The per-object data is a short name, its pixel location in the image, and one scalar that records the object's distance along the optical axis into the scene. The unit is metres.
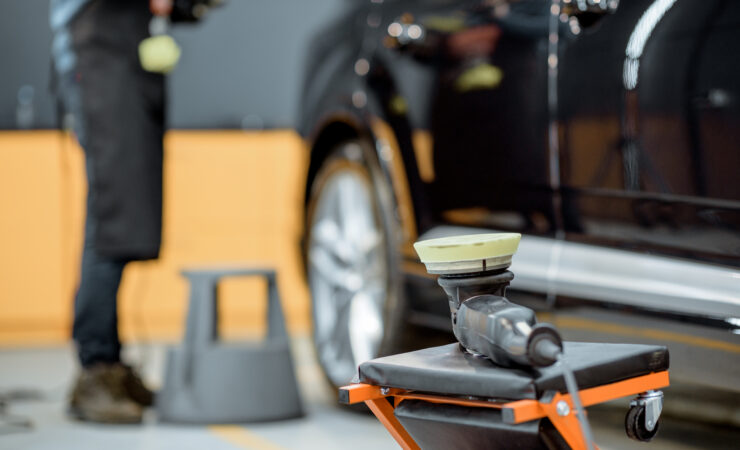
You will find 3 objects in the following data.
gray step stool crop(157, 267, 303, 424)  5.50
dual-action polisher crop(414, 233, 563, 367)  3.39
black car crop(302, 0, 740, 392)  4.39
